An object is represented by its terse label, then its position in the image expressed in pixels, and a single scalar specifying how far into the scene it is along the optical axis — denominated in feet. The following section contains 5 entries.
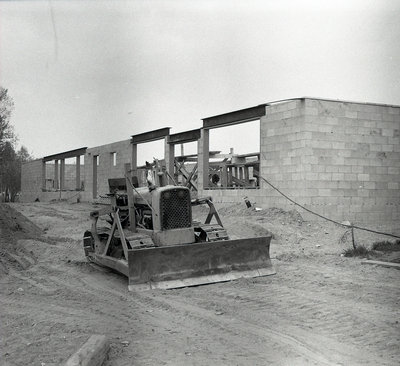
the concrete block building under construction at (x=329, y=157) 45.60
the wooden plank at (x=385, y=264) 27.45
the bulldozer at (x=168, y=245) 22.97
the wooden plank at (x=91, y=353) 12.32
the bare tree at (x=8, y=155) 116.00
